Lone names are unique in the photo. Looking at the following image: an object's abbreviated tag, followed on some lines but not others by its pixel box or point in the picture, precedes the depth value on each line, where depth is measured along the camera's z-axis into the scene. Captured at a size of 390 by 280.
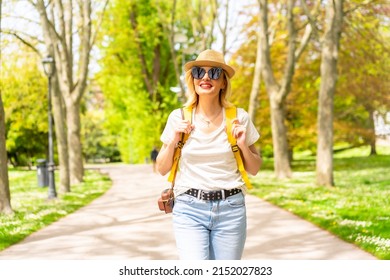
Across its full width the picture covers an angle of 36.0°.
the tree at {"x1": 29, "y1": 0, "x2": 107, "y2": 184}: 18.53
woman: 3.80
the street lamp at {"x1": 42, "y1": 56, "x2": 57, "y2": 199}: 16.47
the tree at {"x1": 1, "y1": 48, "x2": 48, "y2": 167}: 24.44
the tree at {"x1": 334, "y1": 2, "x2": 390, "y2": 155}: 21.86
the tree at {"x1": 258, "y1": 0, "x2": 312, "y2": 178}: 19.92
